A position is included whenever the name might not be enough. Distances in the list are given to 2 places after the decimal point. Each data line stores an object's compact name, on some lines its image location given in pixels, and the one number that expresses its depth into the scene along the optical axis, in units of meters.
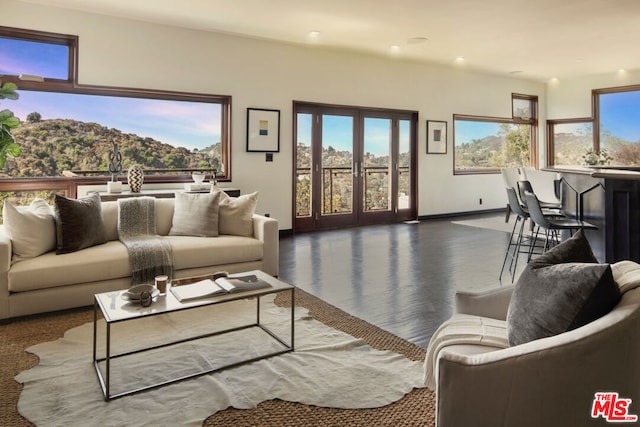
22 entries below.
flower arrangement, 7.11
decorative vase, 5.33
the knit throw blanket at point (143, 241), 3.62
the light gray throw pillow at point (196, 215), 4.22
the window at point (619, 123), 9.19
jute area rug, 2.01
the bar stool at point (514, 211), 4.60
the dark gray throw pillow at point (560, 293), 1.39
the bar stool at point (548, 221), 3.93
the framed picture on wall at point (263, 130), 6.61
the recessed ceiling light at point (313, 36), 6.24
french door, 7.34
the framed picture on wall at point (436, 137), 8.66
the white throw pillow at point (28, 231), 3.36
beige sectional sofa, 3.21
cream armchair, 1.27
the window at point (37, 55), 5.03
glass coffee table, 2.27
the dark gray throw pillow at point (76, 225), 3.54
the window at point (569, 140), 10.00
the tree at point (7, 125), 3.88
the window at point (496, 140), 9.35
